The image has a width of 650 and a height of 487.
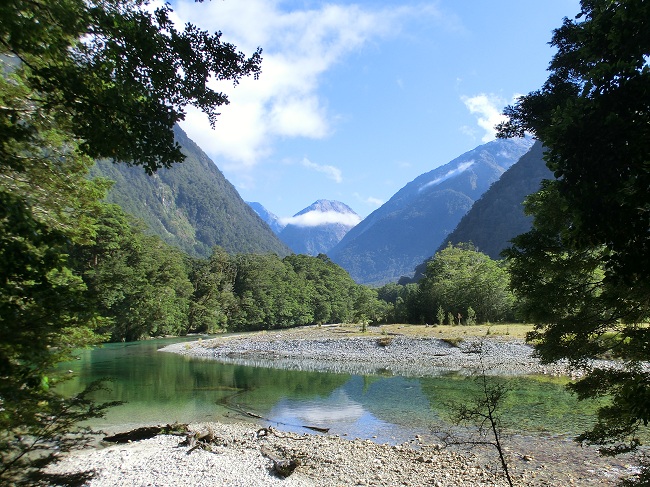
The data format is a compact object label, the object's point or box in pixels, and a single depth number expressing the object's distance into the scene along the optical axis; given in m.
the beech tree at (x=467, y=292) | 43.69
